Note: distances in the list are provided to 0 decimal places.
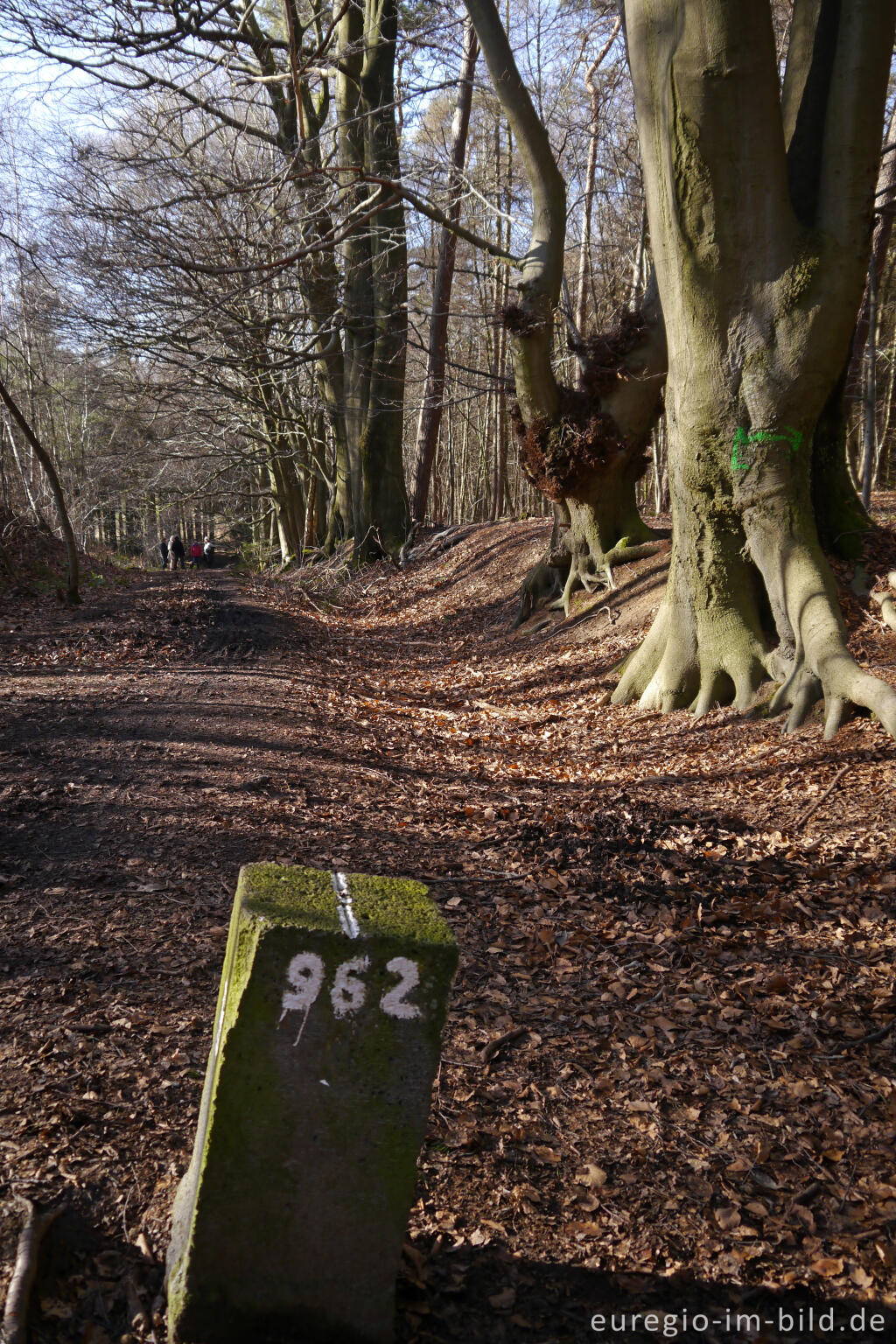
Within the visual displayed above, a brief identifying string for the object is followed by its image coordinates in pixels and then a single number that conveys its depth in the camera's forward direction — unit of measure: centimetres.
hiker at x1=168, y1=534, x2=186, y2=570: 3000
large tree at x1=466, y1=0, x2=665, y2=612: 1066
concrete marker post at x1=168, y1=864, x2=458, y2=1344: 203
